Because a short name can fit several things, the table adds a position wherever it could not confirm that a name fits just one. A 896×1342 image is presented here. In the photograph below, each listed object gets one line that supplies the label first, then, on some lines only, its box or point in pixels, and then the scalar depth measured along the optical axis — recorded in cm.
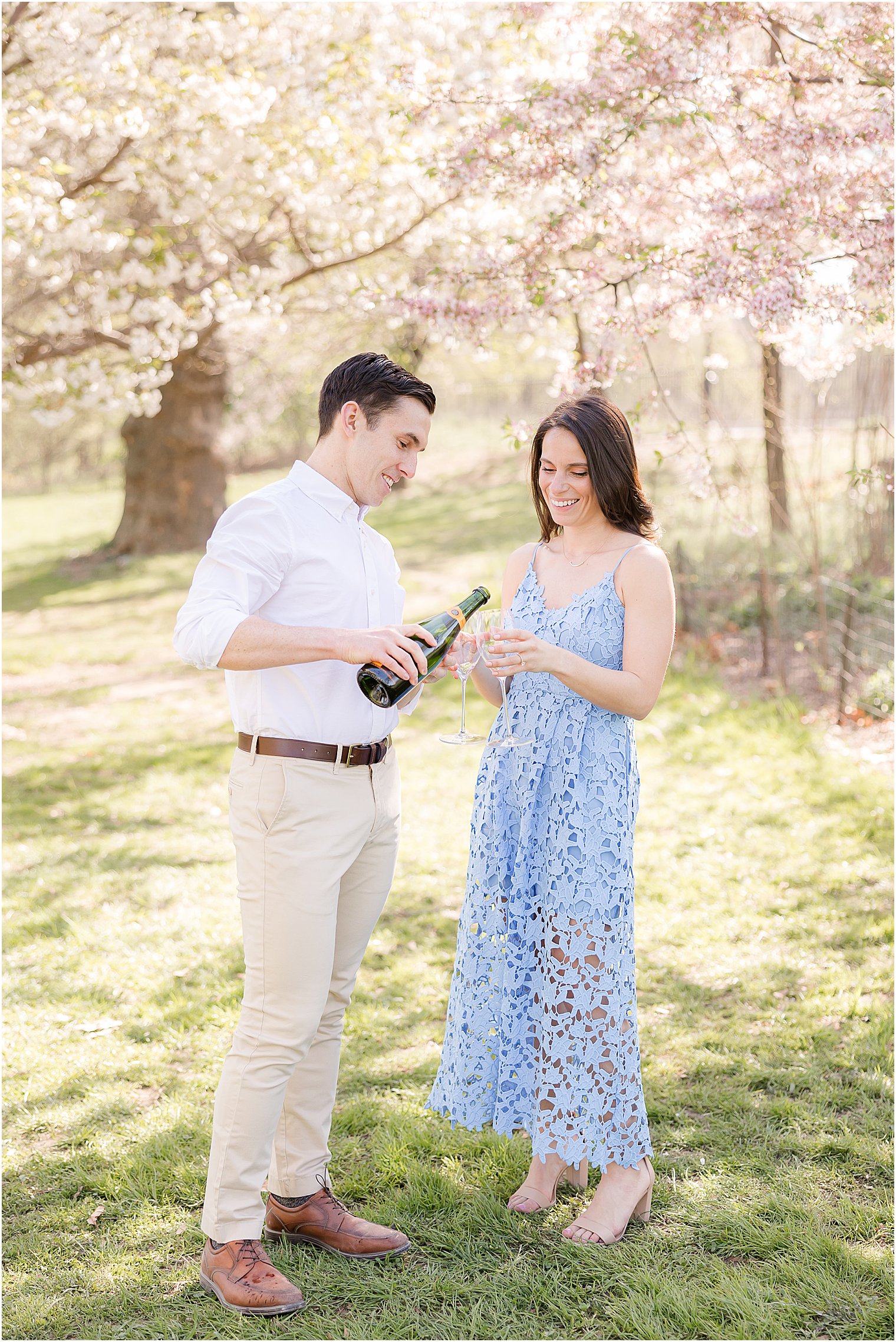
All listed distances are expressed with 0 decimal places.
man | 263
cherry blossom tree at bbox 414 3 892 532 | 418
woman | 296
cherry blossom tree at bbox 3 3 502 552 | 737
